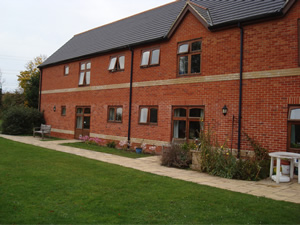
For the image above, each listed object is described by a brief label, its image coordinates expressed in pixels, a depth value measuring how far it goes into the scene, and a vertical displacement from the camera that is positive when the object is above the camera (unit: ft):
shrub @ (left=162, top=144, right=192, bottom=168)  32.07 -4.02
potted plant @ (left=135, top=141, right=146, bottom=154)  43.29 -4.38
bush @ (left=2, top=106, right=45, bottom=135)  67.41 -1.31
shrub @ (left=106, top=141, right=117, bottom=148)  49.24 -4.39
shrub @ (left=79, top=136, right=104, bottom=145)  52.03 -4.17
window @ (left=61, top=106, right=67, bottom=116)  64.80 +1.64
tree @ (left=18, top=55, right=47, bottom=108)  101.91 +9.25
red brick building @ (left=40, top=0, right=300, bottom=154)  30.27 +6.72
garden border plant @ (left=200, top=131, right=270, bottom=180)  26.78 -3.80
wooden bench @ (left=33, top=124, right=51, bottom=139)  60.72 -2.81
